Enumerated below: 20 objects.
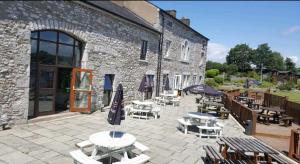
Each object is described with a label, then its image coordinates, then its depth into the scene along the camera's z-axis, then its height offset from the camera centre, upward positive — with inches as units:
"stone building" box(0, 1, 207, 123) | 297.6 +39.5
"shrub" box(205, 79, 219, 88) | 1274.5 -3.7
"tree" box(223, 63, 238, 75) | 2384.8 +149.8
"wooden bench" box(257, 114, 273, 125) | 451.9 -73.7
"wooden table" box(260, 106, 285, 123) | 457.4 -54.8
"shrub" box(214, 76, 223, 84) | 1559.3 +19.0
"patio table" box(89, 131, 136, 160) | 197.0 -56.3
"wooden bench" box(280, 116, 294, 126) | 455.5 -69.9
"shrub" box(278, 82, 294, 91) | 1513.3 -11.9
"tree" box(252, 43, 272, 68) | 3607.3 +458.3
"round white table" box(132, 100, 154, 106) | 446.0 -45.3
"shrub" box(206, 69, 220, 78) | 1772.9 +72.6
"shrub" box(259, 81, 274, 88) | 1665.2 -4.5
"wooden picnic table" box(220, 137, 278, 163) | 208.7 -60.0
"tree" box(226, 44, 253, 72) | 3469.5 +432.0
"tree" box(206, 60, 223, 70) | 2456.7 +190.3
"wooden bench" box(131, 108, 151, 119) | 430.9 -66.7
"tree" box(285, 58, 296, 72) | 3457.2 +311.2
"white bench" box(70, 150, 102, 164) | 180.1 -65.3
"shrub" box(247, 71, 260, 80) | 2186.3 +87.7
